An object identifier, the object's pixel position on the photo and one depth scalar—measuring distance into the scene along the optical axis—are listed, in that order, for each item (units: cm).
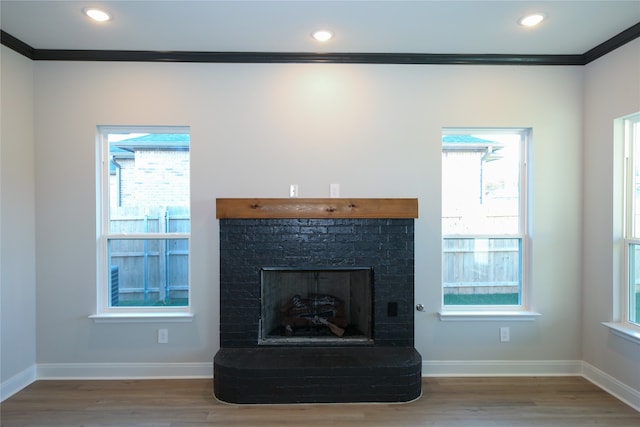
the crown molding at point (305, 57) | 286
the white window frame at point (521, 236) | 304
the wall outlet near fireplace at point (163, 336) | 294
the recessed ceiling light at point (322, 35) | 256
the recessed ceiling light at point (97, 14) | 229
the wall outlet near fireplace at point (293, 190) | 293
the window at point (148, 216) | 304
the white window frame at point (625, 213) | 268
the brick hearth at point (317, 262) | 286
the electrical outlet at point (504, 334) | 299
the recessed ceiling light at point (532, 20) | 236
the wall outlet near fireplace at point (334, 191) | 294
